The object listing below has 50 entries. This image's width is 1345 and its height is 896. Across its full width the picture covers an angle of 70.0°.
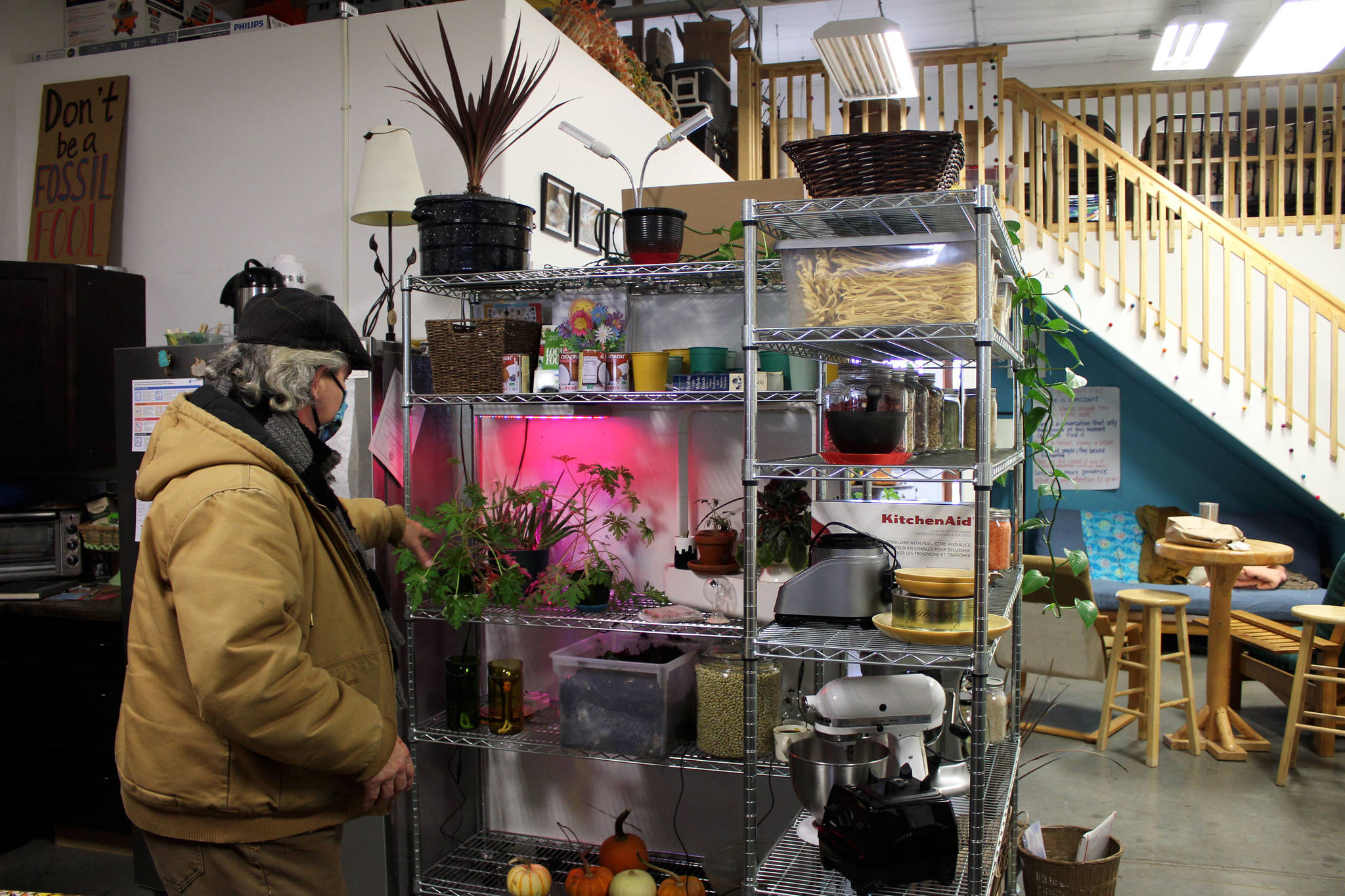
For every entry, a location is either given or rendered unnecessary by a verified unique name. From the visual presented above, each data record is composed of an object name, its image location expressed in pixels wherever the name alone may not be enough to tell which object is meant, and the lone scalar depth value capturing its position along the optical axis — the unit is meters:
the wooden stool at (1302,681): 4.09
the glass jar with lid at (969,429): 2.75
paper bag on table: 4.54
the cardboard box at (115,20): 3.73
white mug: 2.40
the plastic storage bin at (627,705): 2.51
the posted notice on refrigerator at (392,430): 2.77
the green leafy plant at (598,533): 2.53
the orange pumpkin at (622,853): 2.61
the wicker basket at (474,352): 2.62
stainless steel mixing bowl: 2.14
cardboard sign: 3.52
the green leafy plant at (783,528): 2.56
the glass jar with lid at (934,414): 2.33
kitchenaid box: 2.58
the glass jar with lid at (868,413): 2.05
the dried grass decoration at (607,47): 3.57
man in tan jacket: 1.55
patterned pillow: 6.60
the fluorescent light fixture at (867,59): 5.02
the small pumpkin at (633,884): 2.48
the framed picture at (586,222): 3.56
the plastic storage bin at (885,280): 1.99
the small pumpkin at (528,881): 2.59
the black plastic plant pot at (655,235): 2.47
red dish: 2.04
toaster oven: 3.40
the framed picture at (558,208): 3.30
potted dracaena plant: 2.61
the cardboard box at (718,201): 3.03
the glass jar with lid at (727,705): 2.44
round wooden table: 4.44
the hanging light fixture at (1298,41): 5.38
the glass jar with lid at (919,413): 2.18
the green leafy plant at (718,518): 2.76
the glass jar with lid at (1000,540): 2.62
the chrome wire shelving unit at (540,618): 2.44
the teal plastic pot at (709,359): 2.51
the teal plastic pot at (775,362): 2.68
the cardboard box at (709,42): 5.51
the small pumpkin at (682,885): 2.52
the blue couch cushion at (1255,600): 5.63
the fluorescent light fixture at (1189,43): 5.79
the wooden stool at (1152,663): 4.39
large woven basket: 2.03
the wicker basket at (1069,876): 2.67
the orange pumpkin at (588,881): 2.53
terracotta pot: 2.66
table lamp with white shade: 2.82
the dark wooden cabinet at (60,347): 3.35
